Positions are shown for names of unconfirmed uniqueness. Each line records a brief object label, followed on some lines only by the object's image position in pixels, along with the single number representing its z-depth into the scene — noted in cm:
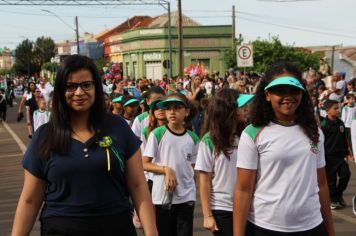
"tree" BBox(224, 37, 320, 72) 4394
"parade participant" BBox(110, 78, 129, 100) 1213
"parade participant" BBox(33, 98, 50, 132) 1176
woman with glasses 279
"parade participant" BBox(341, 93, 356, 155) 1195
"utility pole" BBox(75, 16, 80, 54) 5693
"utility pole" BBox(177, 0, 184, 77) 2741
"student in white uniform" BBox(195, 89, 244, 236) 408
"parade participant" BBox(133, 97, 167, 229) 529
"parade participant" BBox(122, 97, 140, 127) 671
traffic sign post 1650
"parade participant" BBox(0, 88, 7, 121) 2550
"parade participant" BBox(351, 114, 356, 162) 766
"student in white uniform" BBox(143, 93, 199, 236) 476
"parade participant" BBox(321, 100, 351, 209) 786
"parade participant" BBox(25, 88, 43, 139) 1351
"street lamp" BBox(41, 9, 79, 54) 5599
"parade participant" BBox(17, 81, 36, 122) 1445
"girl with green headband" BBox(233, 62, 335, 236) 317
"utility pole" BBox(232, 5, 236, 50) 4152
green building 5412
